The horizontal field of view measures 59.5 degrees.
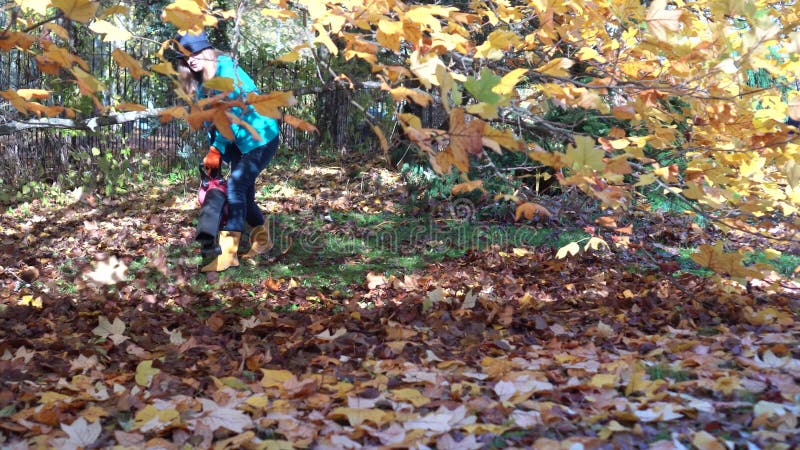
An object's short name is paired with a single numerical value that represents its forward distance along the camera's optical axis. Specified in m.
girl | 4.33
